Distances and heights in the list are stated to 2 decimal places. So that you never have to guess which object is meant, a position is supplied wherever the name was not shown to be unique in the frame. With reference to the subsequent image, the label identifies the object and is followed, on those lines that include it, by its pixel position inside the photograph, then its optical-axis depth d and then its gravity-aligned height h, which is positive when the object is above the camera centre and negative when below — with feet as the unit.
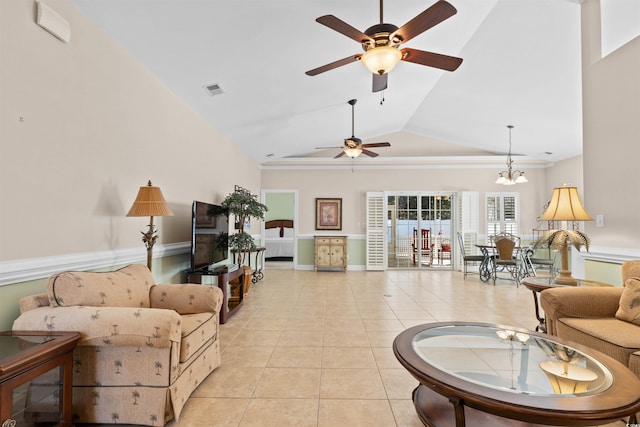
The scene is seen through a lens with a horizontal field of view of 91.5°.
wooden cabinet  25.08 -2.25
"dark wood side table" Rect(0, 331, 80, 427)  4.14 -2.14
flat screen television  11.50 -0.53
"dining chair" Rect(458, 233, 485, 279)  21.89 -2.33
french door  26.13 -0.21
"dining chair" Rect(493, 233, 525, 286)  20.11 -2.06
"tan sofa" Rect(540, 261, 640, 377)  6.52 -2.13
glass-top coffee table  3.80 -2.32
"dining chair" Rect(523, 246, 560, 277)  20.55 -2.52
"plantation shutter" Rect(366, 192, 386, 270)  25.57 -1.03
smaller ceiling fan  16.66 +4.23
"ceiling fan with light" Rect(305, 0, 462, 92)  6.75 +4.46
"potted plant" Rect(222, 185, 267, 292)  15.33 +0.49
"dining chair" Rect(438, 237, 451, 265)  26.27 -2.20
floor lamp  8.37 +0.48
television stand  11.71 -2.62
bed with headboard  31.01 -1.58
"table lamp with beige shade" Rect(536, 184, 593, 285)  9.18 +0.17
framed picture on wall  26.22 +0.77
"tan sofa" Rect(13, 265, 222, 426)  5.45 -2.39
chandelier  21.12 +3.08
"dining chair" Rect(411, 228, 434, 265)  26.14 -1.71
